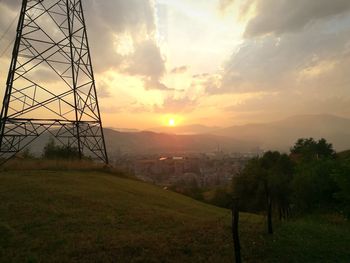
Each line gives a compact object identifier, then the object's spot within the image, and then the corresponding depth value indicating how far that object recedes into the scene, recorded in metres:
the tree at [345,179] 16.84
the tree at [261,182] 46.45
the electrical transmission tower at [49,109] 26.67
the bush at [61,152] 33.41
